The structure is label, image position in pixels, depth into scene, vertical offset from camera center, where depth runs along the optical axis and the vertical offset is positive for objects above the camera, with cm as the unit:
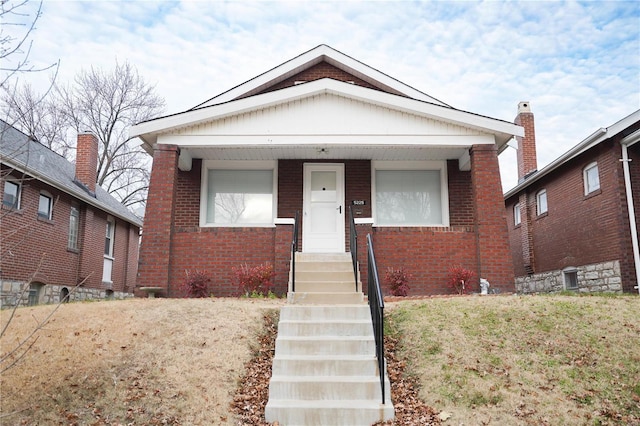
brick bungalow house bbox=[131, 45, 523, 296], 1084 +255
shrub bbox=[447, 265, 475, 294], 1068 +41
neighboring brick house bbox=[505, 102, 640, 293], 1190 +218
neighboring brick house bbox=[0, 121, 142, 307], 1373 +206
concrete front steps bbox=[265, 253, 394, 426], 556 -76
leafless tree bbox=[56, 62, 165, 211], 2891 +942
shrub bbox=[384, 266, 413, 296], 1053 +37
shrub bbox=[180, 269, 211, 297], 1069 +30
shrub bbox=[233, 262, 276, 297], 1045 +40
